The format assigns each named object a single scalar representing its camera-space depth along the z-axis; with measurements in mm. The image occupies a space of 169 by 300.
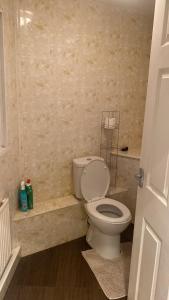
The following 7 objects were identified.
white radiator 1561
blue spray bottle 2031
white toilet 1950
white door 1041
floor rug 1716
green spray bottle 2072
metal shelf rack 2509
